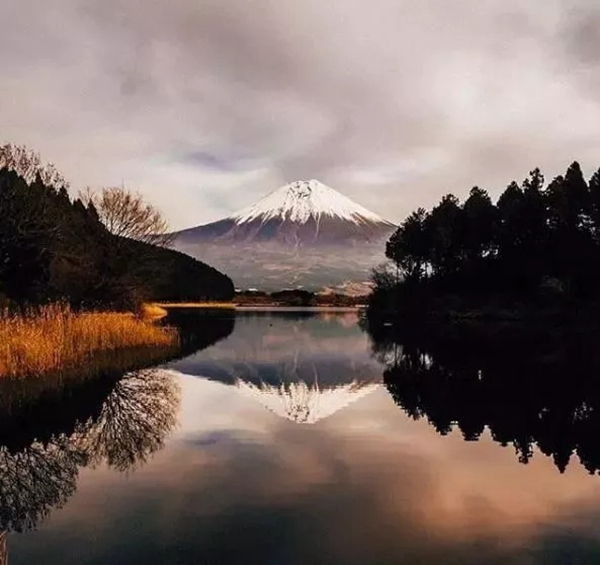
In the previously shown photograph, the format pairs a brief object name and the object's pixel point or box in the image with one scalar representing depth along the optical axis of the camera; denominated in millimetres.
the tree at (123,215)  42281
